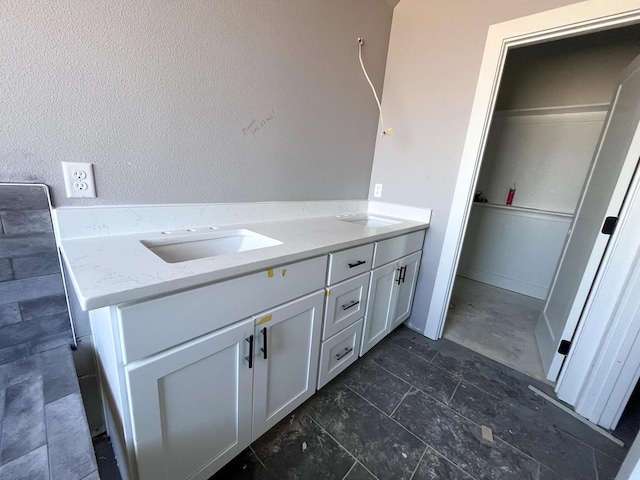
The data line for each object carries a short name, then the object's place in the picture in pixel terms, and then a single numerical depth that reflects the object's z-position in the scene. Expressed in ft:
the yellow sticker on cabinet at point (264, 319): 2.92
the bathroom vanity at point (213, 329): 2.11
